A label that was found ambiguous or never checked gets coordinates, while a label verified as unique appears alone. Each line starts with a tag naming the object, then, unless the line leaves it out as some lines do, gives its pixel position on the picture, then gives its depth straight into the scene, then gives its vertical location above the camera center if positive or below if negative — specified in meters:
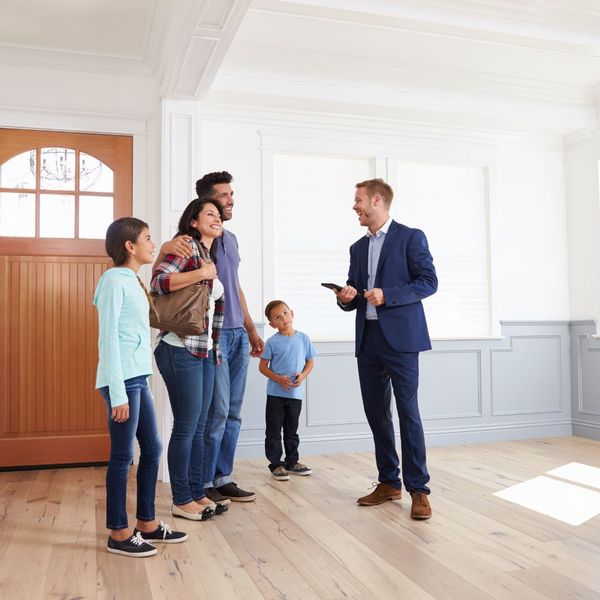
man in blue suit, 2.97 -0.05
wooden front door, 4.18 +0.19
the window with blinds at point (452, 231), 5.07 +0.68
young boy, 3.93 -0.41
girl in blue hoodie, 2.31 -0.23
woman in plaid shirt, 2.69 -0.18
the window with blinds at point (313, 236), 4.74 +0.60
